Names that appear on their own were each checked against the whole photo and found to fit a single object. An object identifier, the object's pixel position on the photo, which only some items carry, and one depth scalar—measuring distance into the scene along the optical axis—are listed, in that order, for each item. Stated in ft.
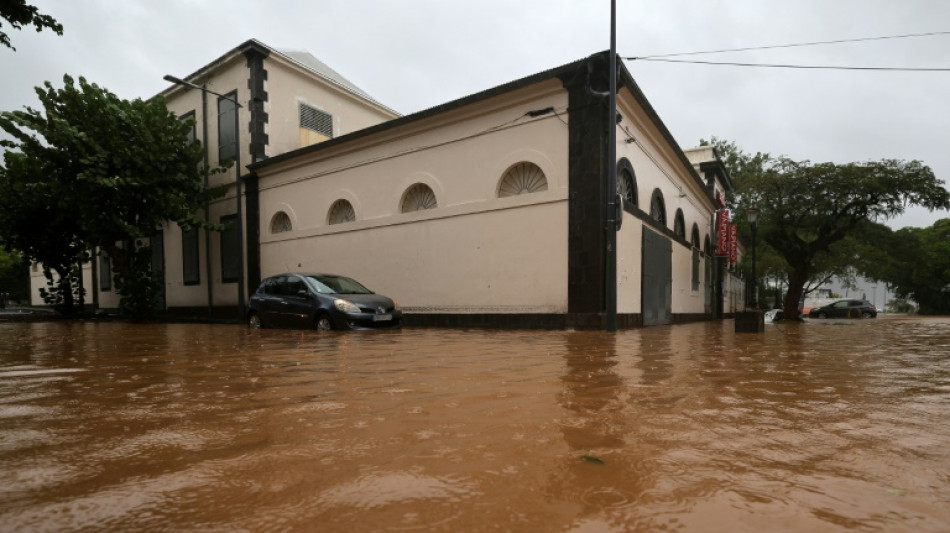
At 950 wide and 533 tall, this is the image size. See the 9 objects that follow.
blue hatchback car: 31.71
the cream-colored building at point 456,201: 35.94
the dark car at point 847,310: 105.50
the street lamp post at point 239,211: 53.42
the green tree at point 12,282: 139.23
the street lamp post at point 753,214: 60.29
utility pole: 32.83
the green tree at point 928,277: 123.32
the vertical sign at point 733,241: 79.46
